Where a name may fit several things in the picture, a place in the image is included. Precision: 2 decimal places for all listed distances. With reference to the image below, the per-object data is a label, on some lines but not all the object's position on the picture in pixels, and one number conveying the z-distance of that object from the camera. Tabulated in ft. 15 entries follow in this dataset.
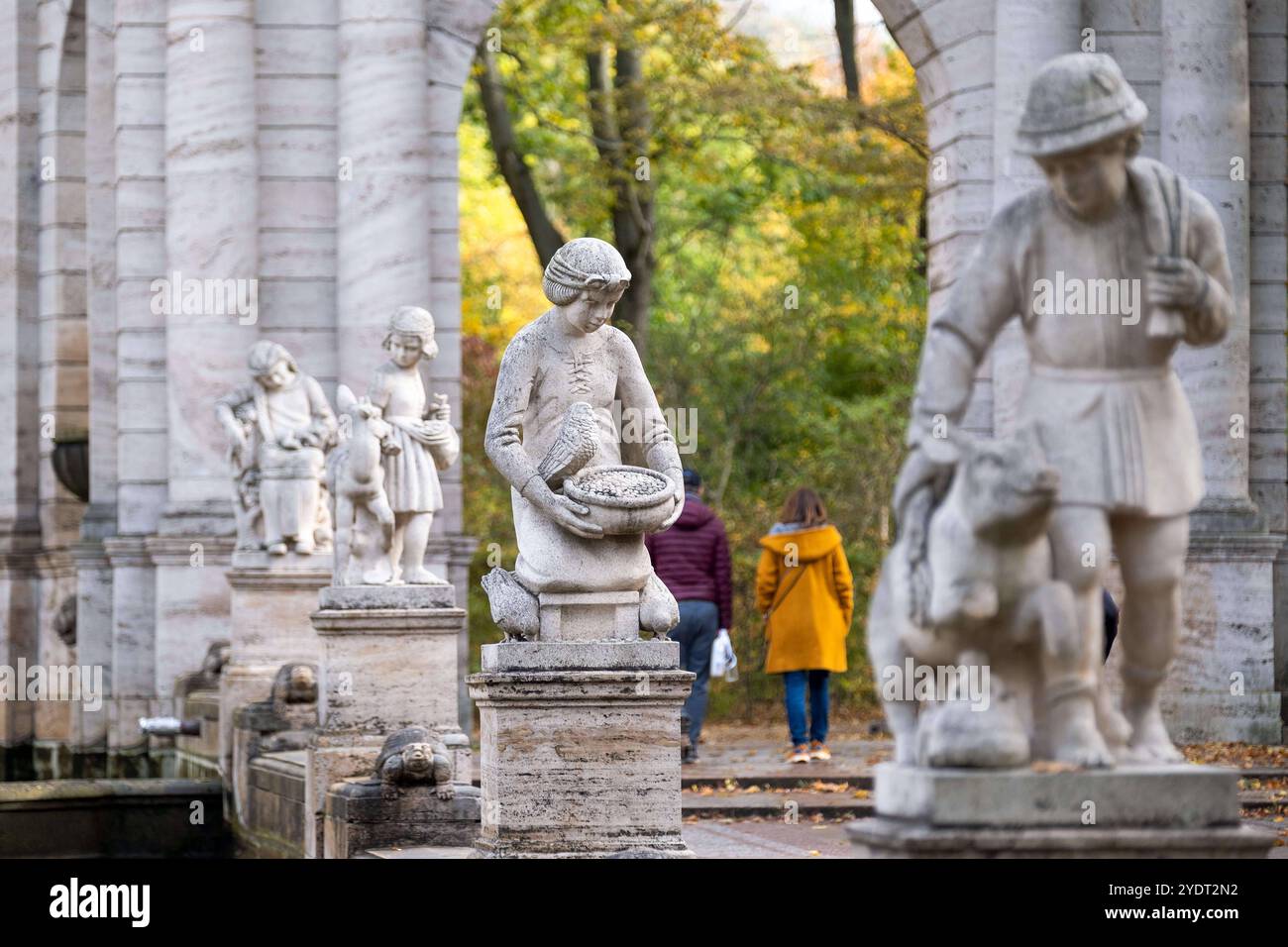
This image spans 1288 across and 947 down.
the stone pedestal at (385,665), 43.39
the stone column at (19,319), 89.51
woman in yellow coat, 53.57
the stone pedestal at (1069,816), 20.10
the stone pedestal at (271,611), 56.80
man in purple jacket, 54.70
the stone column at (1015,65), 62.13
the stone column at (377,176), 69.31
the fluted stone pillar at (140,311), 74.64
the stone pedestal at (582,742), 30.99
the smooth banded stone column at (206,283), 70.49
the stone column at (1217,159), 58.75
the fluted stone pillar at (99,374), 79.36
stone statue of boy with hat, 20.94
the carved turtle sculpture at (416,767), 37.76
